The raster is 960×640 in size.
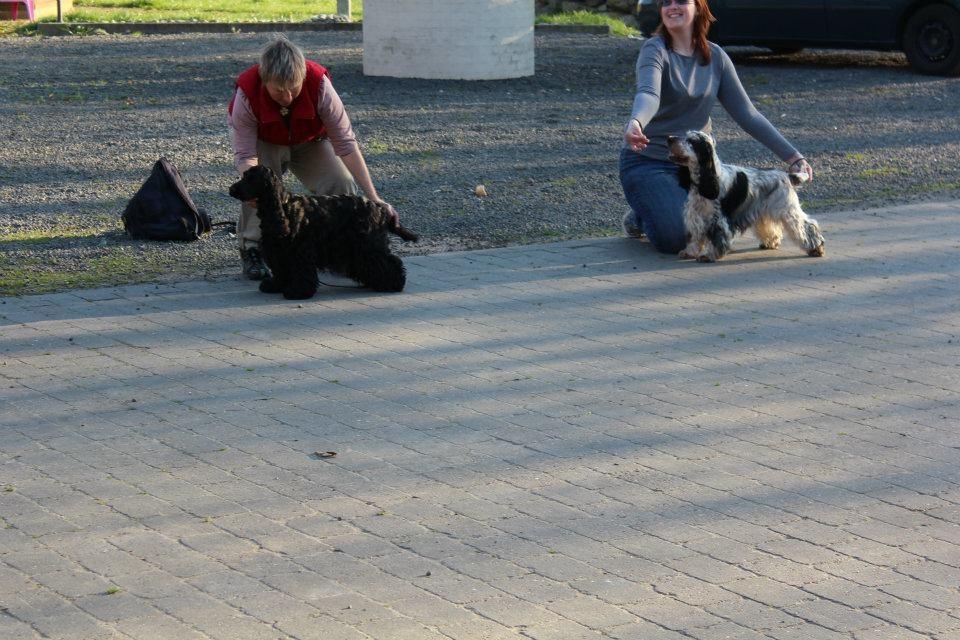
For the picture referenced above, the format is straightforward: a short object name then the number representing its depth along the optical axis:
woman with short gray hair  15.45
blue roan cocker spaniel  16.87
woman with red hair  17.72
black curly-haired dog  15.08
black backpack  18.05
